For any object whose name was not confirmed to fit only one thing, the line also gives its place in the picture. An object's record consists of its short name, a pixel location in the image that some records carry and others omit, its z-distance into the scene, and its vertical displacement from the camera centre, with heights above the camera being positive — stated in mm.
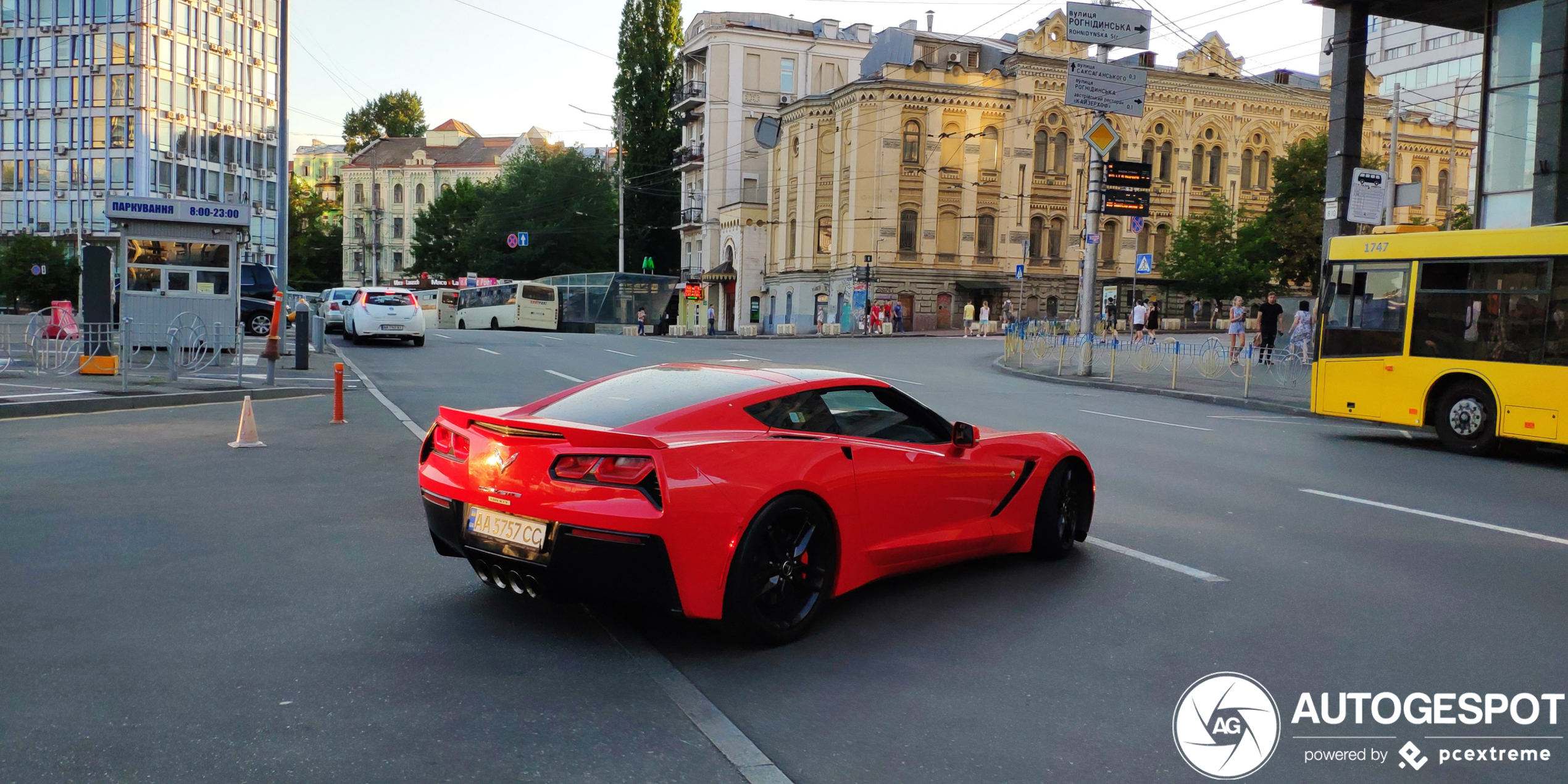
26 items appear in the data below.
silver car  39125 -347
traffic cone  11625 -1367
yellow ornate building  60188 +8199
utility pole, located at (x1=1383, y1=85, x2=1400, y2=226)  33500 +6982
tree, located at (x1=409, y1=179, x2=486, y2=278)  90688 +5545
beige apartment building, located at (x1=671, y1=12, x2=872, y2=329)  71875 +12873
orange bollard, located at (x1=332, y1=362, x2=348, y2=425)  13711 -1164
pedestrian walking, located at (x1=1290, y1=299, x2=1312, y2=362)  26984 +66
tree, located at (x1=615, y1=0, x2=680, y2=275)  75312 +13371
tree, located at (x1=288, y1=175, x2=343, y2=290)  81894 +4682
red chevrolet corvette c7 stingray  4844 -810
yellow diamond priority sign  25938 +4121
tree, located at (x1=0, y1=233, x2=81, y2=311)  42625 +468
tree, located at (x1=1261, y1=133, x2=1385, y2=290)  55000 +5700
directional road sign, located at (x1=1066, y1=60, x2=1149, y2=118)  25094 +5067
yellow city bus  13266 +8
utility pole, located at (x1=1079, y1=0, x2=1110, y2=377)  27359 +1416
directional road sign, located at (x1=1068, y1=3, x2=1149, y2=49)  24297 +6197
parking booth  21734 +556
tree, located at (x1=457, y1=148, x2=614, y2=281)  80750 +5770
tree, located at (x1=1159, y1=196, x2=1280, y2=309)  52250 +3194
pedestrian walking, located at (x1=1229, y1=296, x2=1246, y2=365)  29312 +48
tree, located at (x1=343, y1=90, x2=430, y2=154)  115312 +17478
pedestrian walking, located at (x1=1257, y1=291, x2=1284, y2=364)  27641 +145
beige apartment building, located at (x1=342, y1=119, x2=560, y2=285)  109688 +11172
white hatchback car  31562 -450
